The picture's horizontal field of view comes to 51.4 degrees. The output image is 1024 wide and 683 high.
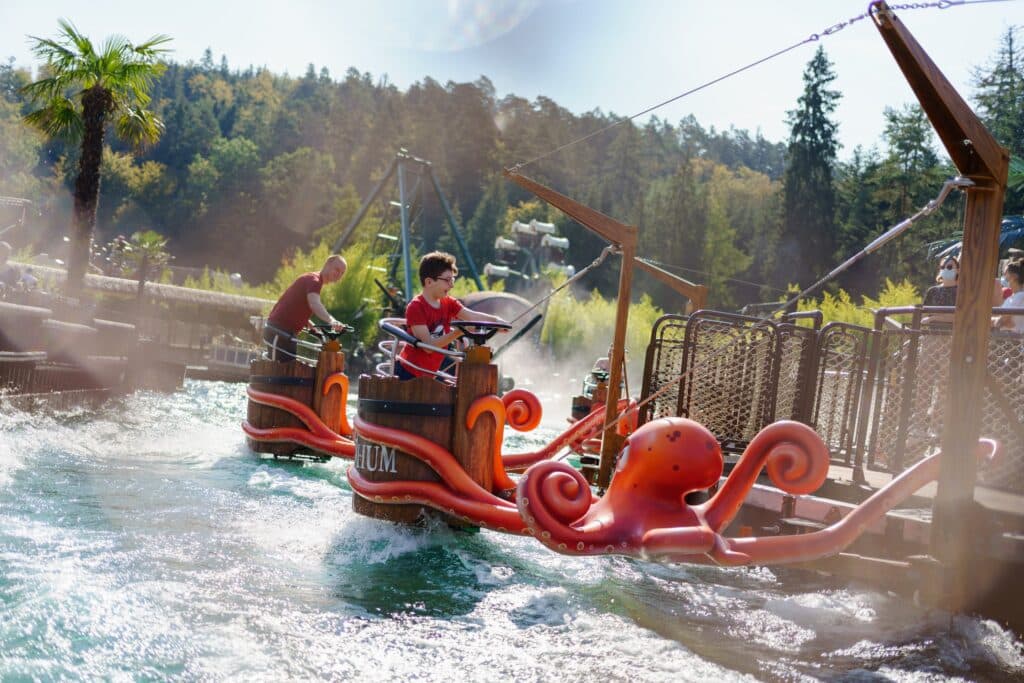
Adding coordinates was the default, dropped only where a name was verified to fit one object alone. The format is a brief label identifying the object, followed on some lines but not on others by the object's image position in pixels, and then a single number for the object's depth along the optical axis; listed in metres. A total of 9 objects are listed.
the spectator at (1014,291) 7.97
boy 7.54
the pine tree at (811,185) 63.78
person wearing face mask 8.48
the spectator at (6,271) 15.84
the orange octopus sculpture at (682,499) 4.78
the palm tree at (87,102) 24.22
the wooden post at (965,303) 5.32
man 11.06
